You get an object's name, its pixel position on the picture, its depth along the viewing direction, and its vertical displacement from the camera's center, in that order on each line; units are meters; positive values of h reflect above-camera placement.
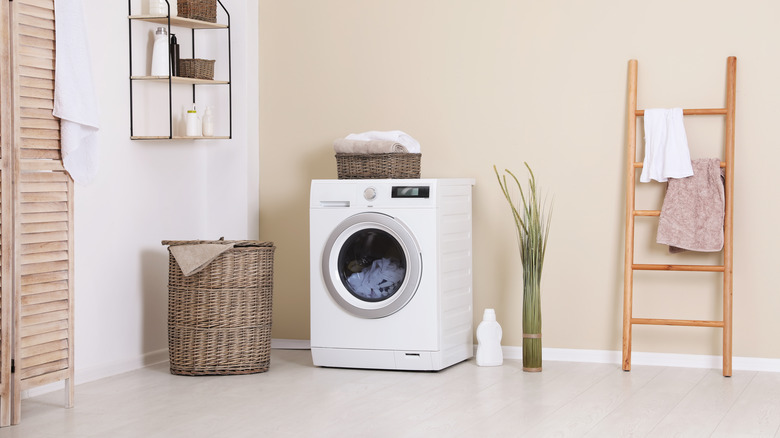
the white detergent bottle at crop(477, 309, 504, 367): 4.00 -0.68
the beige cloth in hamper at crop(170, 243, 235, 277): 3.75 -0.30
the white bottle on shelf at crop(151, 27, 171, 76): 4.01 +0.54
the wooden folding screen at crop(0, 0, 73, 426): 2.92 -0.13
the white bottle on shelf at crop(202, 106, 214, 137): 4.21 +0.27
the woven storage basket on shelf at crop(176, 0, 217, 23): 4.11 +0.77
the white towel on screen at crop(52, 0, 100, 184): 3.07 +0.29
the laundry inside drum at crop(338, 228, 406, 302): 3.90 -0.34
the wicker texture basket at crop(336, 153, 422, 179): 3.94 +0.08
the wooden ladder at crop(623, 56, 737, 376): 3.76 -0.19
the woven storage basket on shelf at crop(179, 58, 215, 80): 4.11 +0.51
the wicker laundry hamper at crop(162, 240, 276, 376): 3.80 -0.55
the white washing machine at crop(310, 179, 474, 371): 3.82 -0.38
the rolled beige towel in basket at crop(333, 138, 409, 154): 3.92 +0.16
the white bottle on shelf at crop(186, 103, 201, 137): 4.16 +0.26
